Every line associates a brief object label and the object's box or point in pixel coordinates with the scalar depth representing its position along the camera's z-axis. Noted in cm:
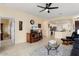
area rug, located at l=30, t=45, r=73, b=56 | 234
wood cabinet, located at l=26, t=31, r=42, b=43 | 244
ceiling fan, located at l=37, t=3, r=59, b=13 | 230
